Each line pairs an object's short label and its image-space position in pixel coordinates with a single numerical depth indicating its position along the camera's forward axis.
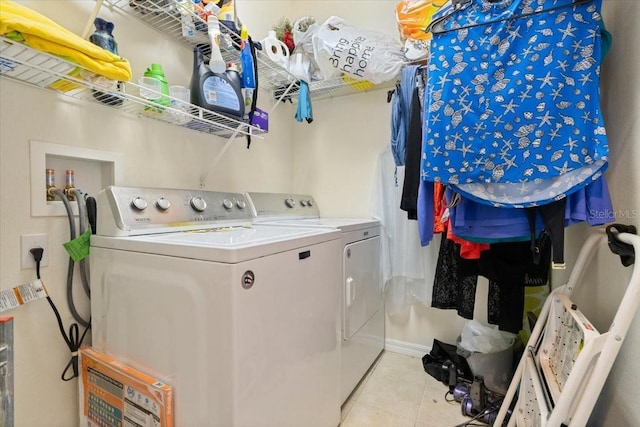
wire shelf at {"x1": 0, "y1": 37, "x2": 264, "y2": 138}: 0.85
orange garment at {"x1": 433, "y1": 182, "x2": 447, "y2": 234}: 1.36
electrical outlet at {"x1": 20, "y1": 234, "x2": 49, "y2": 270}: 0.98
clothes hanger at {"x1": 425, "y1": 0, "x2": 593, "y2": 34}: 0.97
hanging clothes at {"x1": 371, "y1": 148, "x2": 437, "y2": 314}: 2.04
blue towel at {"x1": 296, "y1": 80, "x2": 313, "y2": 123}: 1.99
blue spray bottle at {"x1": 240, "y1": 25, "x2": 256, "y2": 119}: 1.49
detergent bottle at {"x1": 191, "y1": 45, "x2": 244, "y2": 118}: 1.33
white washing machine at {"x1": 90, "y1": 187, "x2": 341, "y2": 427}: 0.80
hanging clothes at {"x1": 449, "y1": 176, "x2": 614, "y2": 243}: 0.94
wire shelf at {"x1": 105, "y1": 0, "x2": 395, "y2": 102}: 1.26
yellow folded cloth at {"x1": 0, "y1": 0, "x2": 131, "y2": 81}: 0.73
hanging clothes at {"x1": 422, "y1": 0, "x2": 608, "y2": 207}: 0.91
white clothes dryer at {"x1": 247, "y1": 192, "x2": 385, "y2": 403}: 1.53
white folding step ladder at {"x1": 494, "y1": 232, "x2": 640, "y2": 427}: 0.76
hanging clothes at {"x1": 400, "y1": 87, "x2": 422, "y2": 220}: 1.51
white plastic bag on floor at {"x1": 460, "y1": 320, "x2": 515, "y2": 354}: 1.70
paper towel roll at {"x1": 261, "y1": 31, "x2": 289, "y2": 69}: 1.78
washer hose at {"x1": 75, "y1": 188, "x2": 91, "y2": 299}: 1.11
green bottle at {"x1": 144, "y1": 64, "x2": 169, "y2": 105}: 1.25
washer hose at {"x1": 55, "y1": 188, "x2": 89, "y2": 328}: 1.08
